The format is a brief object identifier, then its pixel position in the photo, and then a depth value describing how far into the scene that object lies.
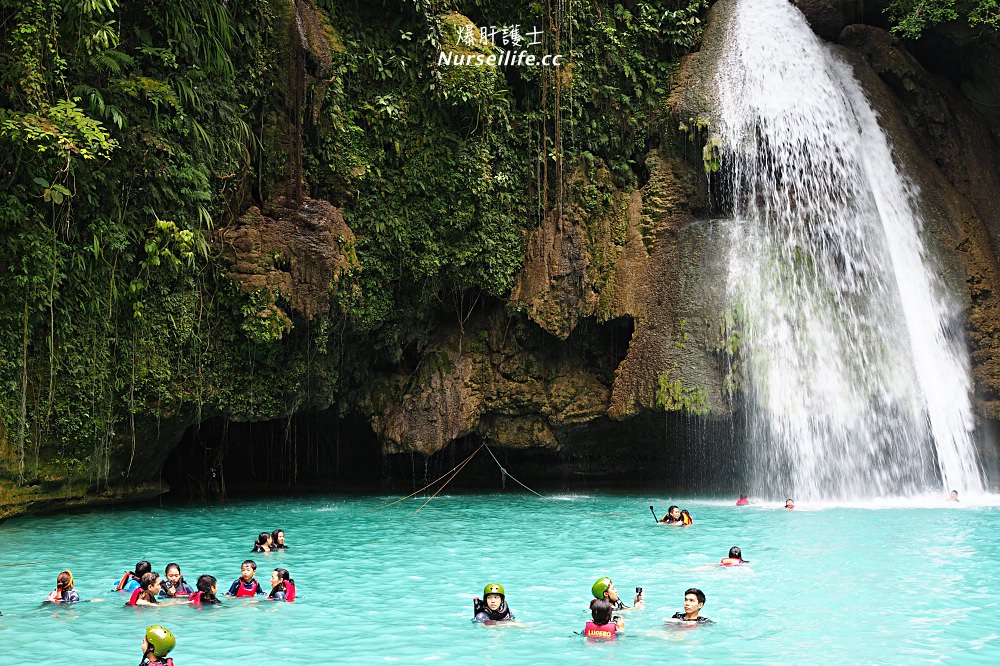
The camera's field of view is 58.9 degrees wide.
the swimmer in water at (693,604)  8.34
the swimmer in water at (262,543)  12.21
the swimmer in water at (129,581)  9.62
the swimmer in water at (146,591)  9.23
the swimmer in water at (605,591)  8.34
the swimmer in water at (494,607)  8.52
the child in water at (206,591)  9.34
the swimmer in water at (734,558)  11.05
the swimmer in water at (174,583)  9.58
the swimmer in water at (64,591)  9.30
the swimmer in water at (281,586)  9.57
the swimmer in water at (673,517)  14.53
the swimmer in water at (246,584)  9.62
